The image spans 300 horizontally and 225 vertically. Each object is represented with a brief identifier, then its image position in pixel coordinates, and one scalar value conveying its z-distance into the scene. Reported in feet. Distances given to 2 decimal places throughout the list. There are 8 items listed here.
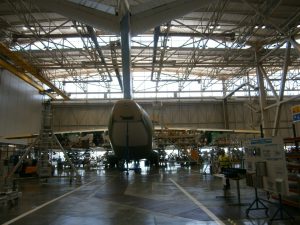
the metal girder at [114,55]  79.00
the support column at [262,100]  83.71
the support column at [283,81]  66.54
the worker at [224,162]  50.05
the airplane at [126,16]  29.45
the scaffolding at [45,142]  46.93
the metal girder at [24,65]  70.94
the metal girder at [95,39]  68.51
